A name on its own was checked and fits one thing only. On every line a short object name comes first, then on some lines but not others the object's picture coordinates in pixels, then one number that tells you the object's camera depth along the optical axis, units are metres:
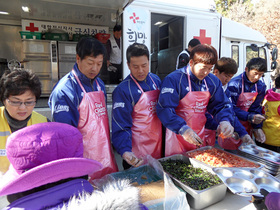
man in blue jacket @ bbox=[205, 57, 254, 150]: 2.13
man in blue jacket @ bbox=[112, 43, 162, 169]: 1.65
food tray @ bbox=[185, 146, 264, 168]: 1.64
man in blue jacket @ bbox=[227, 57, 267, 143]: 2.38
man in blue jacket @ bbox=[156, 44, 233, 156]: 1.67
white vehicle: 3.49
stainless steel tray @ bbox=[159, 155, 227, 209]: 1.25
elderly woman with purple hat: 0.63
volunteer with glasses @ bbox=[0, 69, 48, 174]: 1.22
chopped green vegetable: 1.36
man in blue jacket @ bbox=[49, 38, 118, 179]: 1.39
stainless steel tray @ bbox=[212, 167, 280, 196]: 1.23
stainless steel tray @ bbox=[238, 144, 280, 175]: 1.59
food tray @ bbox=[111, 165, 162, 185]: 1.45
